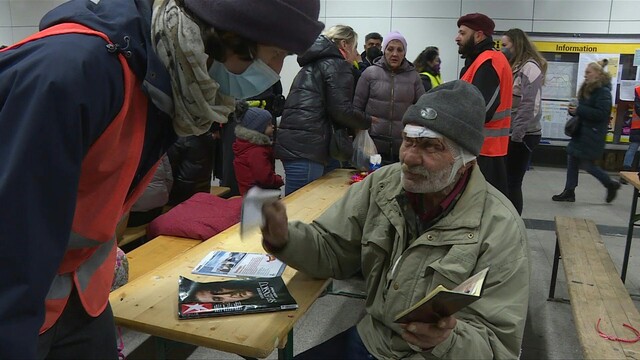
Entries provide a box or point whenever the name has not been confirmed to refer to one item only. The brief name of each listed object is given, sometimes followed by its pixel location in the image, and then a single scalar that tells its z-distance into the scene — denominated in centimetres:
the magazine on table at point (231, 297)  158
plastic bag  386
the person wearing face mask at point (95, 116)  69
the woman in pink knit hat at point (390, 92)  415
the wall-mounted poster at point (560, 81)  829
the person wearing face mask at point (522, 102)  470
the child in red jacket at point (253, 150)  372
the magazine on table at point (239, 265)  189
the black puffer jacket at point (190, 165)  389
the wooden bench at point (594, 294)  201
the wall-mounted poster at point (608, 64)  806
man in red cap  355
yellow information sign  797
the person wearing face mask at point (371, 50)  600
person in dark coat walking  554
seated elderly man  149
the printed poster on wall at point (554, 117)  833
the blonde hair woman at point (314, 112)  356
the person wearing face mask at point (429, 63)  609
